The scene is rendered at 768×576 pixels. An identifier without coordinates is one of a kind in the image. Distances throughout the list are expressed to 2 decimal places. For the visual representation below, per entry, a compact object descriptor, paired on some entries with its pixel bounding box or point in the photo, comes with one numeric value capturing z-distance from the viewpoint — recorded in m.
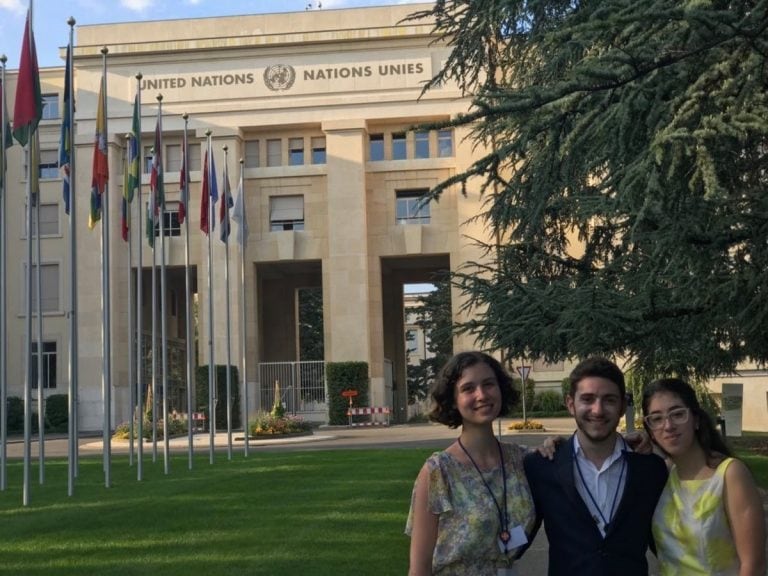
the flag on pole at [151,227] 21.67
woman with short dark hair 3.35
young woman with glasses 3.34
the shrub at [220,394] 41.78
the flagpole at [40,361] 16.45
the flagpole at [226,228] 24.33
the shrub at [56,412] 44.56
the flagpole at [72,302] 15.82
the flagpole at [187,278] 21.76
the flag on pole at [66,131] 16.47
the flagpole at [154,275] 21.10
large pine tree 7.23
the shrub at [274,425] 33.03
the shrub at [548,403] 42.09
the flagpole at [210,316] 23.00
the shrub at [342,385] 41.66
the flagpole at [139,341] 18.40
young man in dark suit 3.46
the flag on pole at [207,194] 23.00
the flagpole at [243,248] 23.97
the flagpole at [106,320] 16.98
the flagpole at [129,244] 19.75
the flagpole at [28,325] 14.55
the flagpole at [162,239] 20.67
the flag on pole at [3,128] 16.58
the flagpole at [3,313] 16.11
